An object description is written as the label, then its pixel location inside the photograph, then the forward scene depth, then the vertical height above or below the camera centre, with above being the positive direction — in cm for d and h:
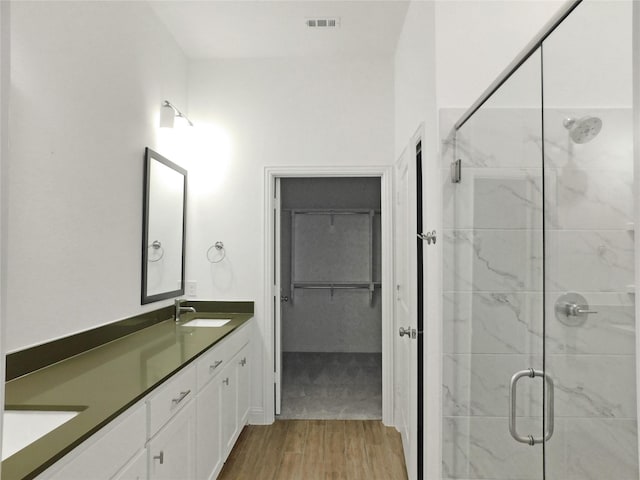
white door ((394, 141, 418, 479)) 238 -36
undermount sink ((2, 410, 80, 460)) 130 -56
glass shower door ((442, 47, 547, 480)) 132 -15
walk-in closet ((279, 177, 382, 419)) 570 -25
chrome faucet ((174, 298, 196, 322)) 318 -46
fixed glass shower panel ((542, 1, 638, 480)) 84 +1
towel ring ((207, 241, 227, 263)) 350 -5
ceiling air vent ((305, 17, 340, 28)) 294 +155
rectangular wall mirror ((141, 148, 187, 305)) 277 +13
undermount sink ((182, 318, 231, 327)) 315 -55
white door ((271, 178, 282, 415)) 359 -47
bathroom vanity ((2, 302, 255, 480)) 117 -54
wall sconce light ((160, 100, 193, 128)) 299 +91
